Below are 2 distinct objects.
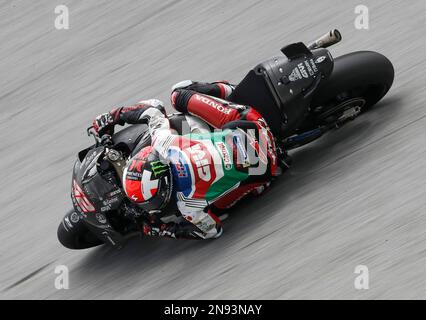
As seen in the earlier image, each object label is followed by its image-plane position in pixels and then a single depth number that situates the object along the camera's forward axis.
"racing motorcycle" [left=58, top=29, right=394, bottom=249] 13.21
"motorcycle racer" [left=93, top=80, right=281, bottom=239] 12.49
